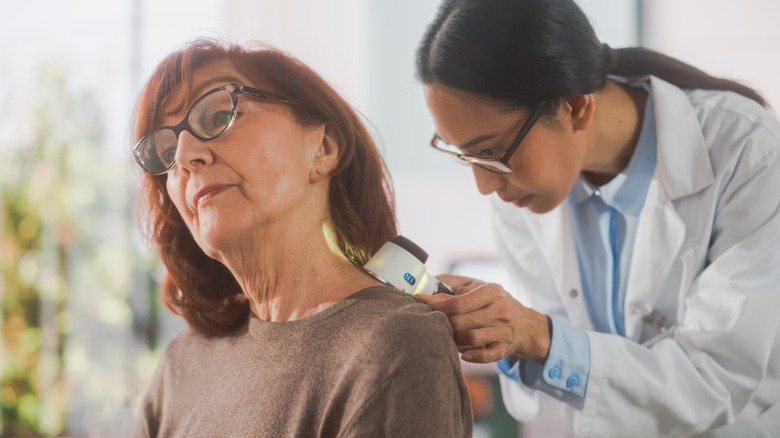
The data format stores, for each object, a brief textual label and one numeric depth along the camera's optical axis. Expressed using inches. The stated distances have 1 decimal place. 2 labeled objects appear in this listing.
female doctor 52.7
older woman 42.8
